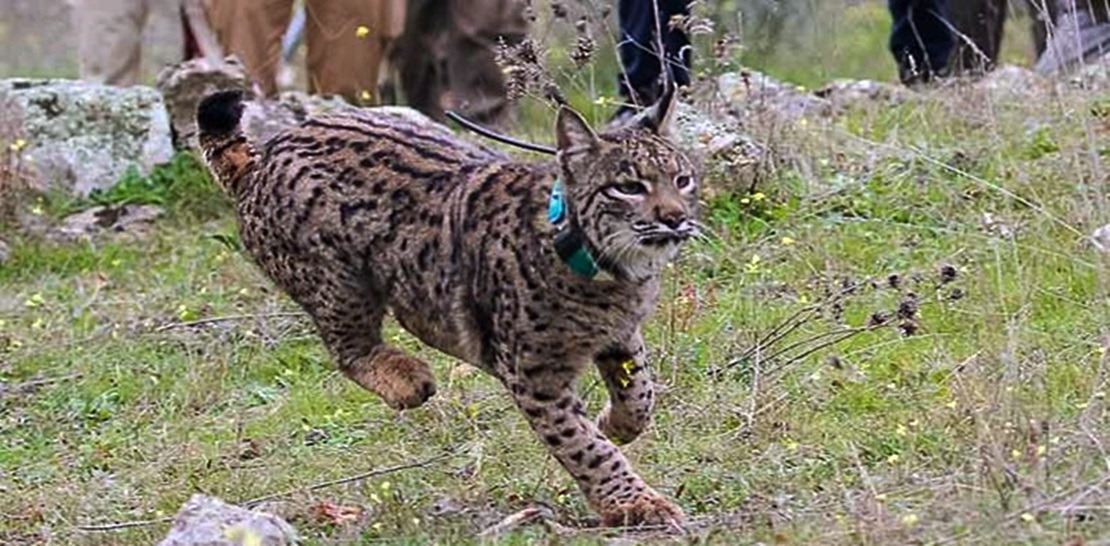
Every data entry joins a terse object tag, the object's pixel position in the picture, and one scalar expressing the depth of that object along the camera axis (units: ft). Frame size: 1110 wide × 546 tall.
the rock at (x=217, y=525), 34.19
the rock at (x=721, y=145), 54.85
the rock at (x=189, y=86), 68.47
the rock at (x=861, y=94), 67.97
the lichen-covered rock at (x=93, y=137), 68.90
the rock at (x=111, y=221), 66.28
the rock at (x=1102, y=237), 43.29
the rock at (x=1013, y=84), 65.16
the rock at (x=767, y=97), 61.26
